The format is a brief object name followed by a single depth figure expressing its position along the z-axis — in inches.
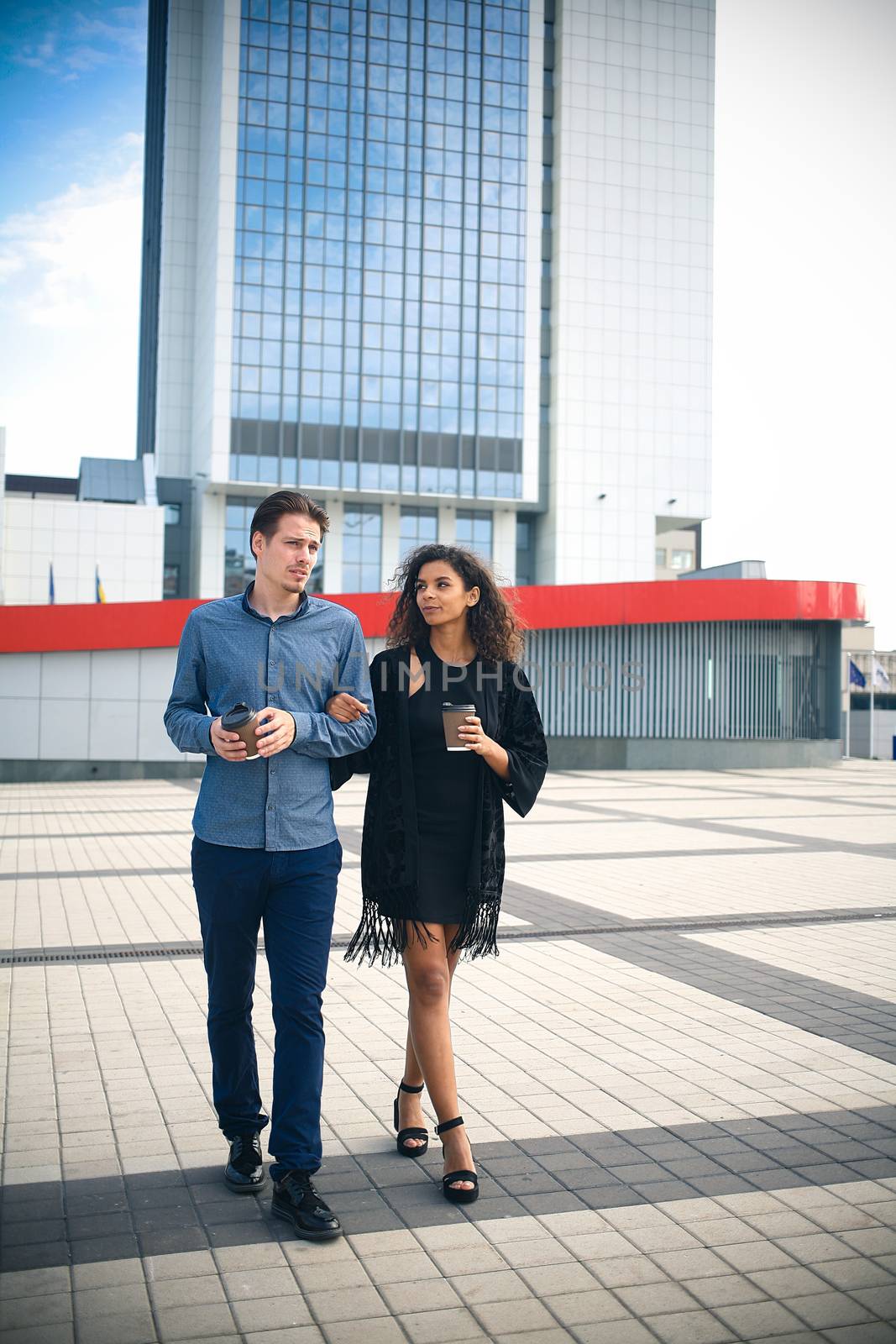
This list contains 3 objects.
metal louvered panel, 1021.2
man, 131.7
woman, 142.3
